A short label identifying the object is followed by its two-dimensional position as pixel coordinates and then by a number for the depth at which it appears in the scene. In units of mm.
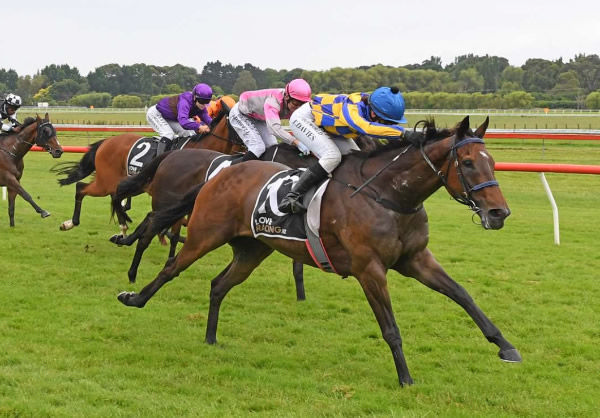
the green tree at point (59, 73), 106188
